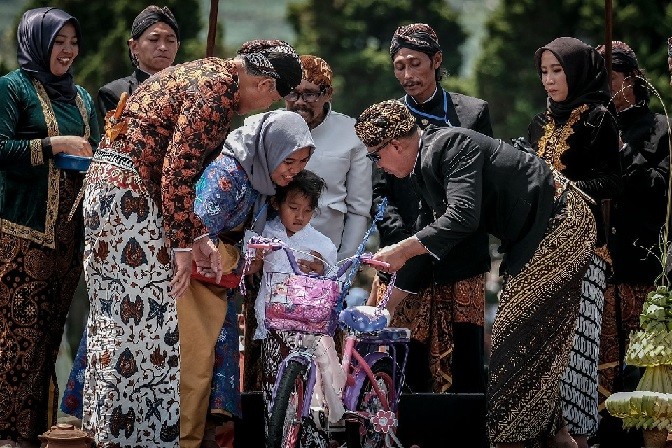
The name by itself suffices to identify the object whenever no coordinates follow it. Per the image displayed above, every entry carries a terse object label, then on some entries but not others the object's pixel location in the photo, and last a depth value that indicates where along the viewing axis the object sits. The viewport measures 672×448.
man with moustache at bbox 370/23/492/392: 14.10
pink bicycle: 11.36
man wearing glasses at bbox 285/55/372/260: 14.47
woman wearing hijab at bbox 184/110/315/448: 11.78
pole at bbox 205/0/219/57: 14.69
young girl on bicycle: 12.50
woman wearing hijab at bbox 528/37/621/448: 13.79
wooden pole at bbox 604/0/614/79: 15.35
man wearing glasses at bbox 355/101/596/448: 12.39
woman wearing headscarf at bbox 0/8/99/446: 13.08
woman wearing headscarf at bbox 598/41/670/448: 15.32
